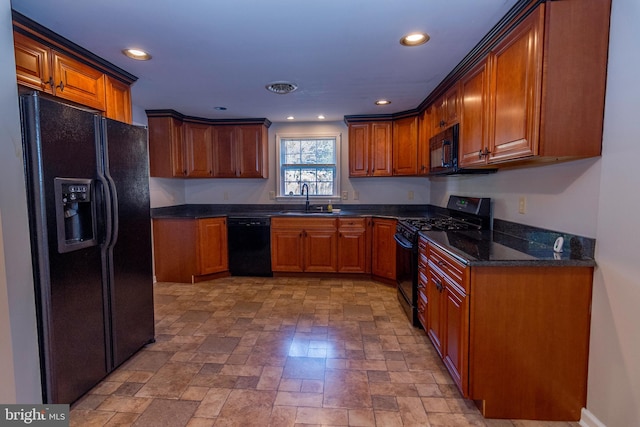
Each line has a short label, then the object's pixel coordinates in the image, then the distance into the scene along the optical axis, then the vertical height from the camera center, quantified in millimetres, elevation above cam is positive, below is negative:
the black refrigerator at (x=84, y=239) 1607 -278
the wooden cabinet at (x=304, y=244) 4211 -697
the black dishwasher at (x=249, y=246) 4289 -725
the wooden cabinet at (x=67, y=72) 1862 +815
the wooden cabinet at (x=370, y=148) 4180 +565
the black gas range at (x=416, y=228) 2760 -322
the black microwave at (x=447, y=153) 2645 +338
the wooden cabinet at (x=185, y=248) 4059 -716
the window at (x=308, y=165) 4773 +391
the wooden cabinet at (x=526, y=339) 1651 -774
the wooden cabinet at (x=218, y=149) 4227 +583
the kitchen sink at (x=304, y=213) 4328 -288
